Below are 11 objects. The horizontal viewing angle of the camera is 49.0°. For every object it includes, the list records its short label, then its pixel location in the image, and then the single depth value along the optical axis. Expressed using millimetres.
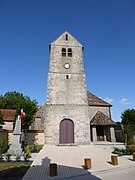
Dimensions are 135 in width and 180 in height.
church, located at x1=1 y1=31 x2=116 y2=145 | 18016
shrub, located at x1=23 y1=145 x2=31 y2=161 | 9500
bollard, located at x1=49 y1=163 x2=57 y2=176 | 6199
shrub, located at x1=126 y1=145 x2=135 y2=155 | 11938
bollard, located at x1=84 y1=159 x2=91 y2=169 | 7359
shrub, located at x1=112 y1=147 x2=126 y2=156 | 12000
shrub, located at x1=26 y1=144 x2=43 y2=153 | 13165
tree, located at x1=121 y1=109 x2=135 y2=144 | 24097
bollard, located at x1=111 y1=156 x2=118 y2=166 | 8062
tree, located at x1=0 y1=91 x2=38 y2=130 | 17189
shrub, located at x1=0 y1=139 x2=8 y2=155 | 11945
